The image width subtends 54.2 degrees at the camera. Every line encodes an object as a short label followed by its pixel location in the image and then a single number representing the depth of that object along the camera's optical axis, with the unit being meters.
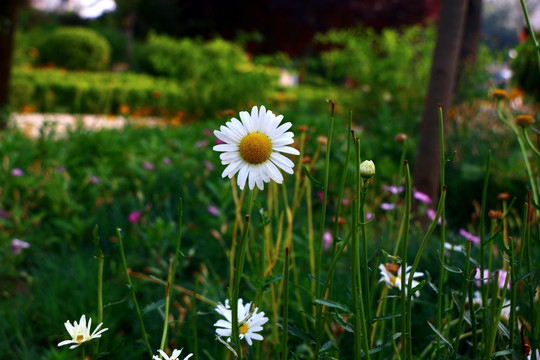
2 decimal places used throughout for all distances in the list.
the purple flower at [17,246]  2.24
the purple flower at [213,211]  2.38
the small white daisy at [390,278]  1.08
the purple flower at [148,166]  3.02
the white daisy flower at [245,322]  0.86
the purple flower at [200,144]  3.77
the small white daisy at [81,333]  0.78
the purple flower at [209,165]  3.08
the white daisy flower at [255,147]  0.77
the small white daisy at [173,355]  0.72
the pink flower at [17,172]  2.79
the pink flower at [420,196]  2.20
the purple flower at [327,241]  2.26
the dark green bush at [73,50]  15.17
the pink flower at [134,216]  2.24
